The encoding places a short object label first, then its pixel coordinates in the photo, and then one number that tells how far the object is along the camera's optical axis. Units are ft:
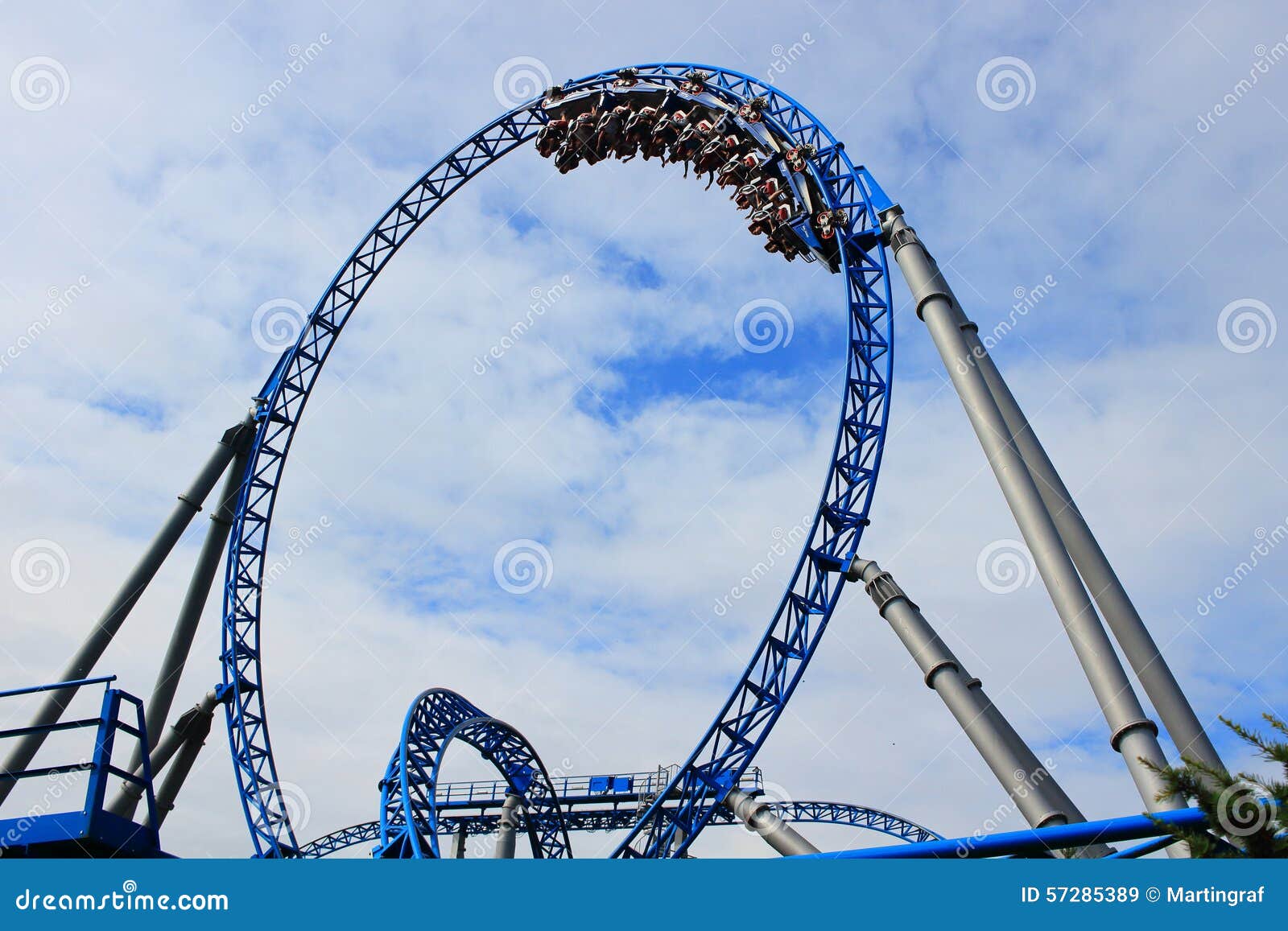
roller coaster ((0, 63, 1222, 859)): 31.73
